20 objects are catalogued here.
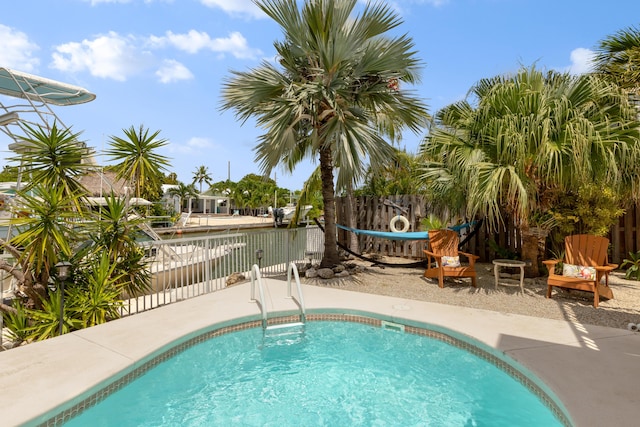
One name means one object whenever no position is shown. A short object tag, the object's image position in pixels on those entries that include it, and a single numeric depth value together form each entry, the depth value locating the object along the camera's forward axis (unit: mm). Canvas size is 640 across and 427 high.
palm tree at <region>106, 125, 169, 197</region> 4750
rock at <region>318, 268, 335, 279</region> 6955
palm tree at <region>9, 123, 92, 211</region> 4016
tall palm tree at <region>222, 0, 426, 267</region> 6051
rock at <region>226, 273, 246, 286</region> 6781
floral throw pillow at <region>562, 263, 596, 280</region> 4918
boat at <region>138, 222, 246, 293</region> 5008
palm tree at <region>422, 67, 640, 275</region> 4930
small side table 5531
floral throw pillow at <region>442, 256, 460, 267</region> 6238
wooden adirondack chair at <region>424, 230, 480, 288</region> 6142
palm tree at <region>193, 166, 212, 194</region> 62750
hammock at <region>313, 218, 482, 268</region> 7016
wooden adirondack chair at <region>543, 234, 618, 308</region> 4750
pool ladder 4395
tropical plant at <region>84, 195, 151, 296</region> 4355
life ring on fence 8789
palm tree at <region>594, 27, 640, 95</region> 6258
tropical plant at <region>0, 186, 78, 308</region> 3629
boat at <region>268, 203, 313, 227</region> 23153
